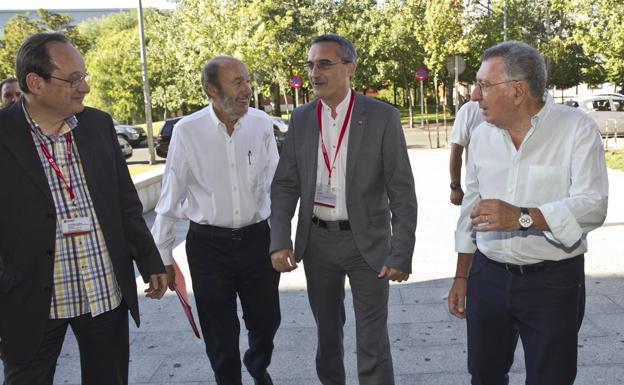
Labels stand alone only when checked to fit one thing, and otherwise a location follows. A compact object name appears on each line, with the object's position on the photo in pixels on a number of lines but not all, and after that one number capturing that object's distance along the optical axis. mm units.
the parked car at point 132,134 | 28381
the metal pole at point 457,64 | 17766
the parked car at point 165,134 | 21203
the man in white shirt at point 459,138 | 5328
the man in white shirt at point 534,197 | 2484
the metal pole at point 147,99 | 18641
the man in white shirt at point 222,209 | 3668
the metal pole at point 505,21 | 29936
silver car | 23625
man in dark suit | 2572
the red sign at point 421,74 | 22422
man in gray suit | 3291
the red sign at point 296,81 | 25938
